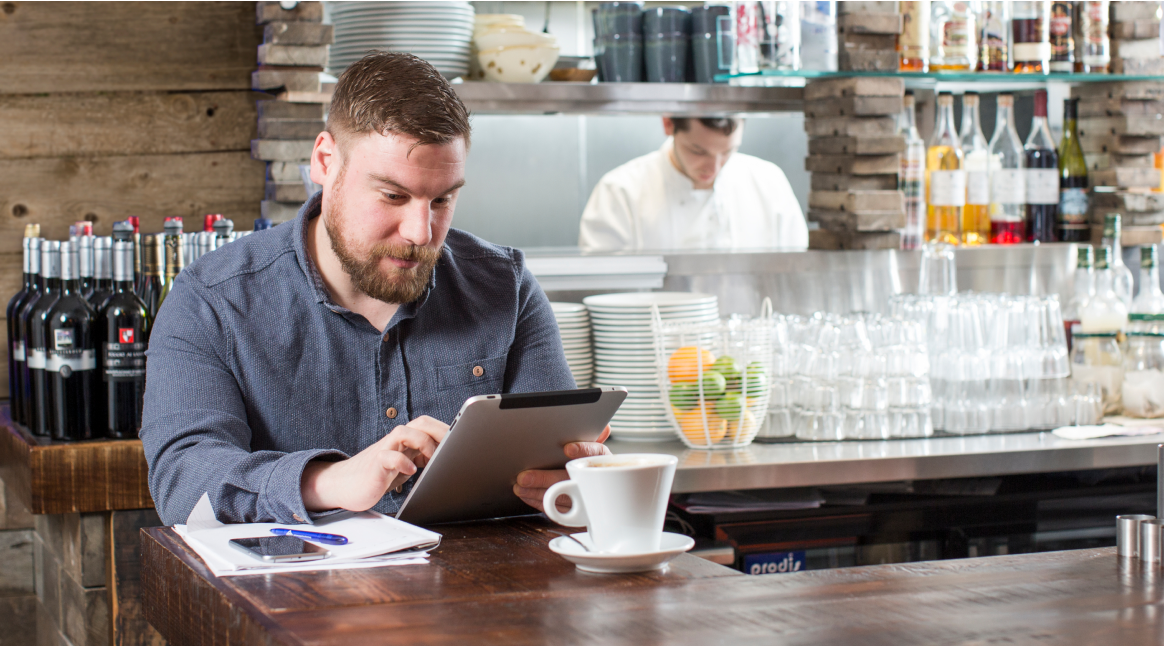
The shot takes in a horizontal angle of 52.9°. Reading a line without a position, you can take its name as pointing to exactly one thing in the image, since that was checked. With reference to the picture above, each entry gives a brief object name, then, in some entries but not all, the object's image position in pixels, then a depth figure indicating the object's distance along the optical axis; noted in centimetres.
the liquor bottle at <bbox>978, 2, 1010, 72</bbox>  280
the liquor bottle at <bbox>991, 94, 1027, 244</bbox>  295
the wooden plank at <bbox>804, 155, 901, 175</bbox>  272
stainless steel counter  224
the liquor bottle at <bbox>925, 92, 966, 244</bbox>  285
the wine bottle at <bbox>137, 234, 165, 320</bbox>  221
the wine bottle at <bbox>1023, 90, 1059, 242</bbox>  290
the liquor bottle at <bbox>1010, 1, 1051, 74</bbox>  280
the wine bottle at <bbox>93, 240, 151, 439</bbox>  216
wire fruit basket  236
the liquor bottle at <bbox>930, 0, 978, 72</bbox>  275
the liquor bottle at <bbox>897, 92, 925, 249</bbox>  279
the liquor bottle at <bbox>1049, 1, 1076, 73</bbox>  283
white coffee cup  110
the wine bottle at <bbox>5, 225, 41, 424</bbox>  225
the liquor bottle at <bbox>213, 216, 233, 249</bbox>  225
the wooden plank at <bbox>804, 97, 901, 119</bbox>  268
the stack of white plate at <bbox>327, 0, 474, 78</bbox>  247
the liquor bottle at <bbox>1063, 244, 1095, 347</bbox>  280
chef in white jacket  330
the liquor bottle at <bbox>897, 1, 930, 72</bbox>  274
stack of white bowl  256
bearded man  139
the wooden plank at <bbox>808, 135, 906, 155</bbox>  270
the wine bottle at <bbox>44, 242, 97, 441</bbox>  214
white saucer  111
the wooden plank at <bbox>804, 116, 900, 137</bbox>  270
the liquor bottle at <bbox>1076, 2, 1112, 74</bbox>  284
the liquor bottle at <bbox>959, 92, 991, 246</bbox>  293
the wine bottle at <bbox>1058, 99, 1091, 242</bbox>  296
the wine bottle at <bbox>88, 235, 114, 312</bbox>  219
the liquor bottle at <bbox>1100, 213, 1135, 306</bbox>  283
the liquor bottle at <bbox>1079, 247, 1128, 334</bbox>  272
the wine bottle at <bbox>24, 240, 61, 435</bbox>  217
